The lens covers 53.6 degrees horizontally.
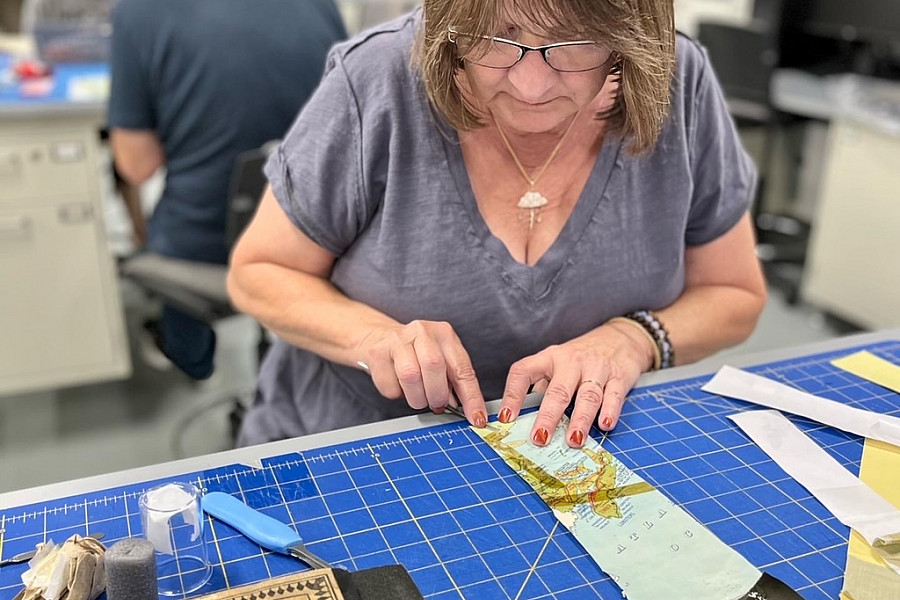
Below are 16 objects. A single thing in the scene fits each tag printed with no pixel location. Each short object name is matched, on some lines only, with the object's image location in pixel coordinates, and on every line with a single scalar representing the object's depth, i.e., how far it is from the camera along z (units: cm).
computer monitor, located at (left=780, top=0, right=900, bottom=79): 321
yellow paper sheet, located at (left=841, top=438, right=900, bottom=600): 73
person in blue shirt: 195
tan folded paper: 68
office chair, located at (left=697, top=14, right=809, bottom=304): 316
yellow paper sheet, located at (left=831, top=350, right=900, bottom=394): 108
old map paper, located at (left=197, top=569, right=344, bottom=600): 69
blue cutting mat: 74
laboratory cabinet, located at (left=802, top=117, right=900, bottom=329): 277
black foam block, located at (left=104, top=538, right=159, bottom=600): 65
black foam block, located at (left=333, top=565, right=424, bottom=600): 71
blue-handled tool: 75
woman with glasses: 99
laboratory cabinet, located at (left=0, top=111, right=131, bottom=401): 221
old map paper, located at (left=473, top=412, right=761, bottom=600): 74
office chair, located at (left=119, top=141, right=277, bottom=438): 176
